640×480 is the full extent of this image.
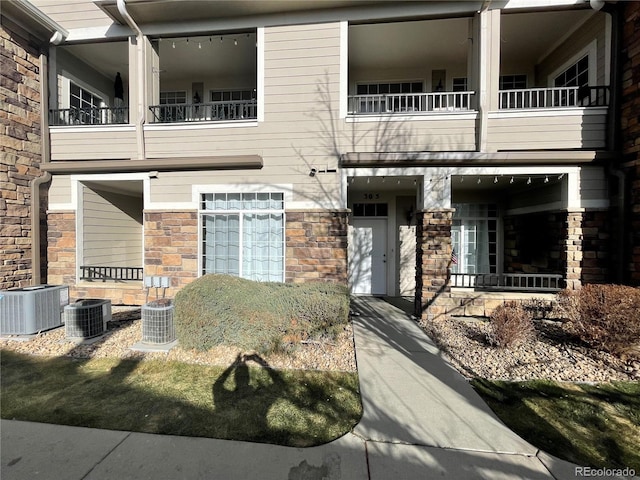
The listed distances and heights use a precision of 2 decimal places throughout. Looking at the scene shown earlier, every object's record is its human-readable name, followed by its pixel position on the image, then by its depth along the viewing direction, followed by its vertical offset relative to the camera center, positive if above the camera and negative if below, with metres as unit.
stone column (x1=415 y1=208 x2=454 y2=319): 6.16 -0.46
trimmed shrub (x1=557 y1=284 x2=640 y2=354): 4.10 -1.14
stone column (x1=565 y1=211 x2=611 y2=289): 5.92 -0.21
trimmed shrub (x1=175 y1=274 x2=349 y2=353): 4.43 -1.21
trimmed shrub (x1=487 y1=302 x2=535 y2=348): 4.46 -1.38
